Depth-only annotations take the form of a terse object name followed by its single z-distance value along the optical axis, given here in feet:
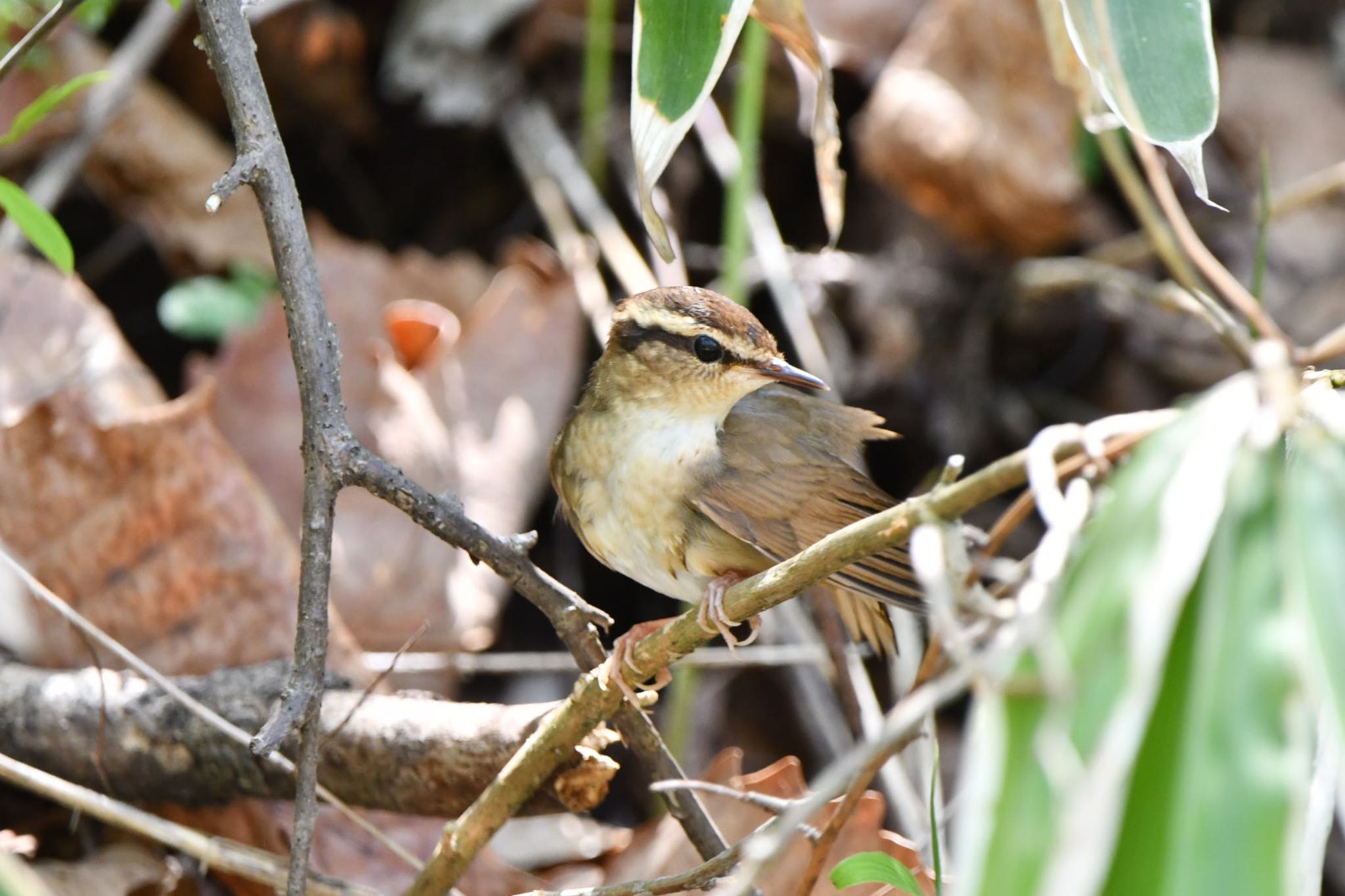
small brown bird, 17.71
